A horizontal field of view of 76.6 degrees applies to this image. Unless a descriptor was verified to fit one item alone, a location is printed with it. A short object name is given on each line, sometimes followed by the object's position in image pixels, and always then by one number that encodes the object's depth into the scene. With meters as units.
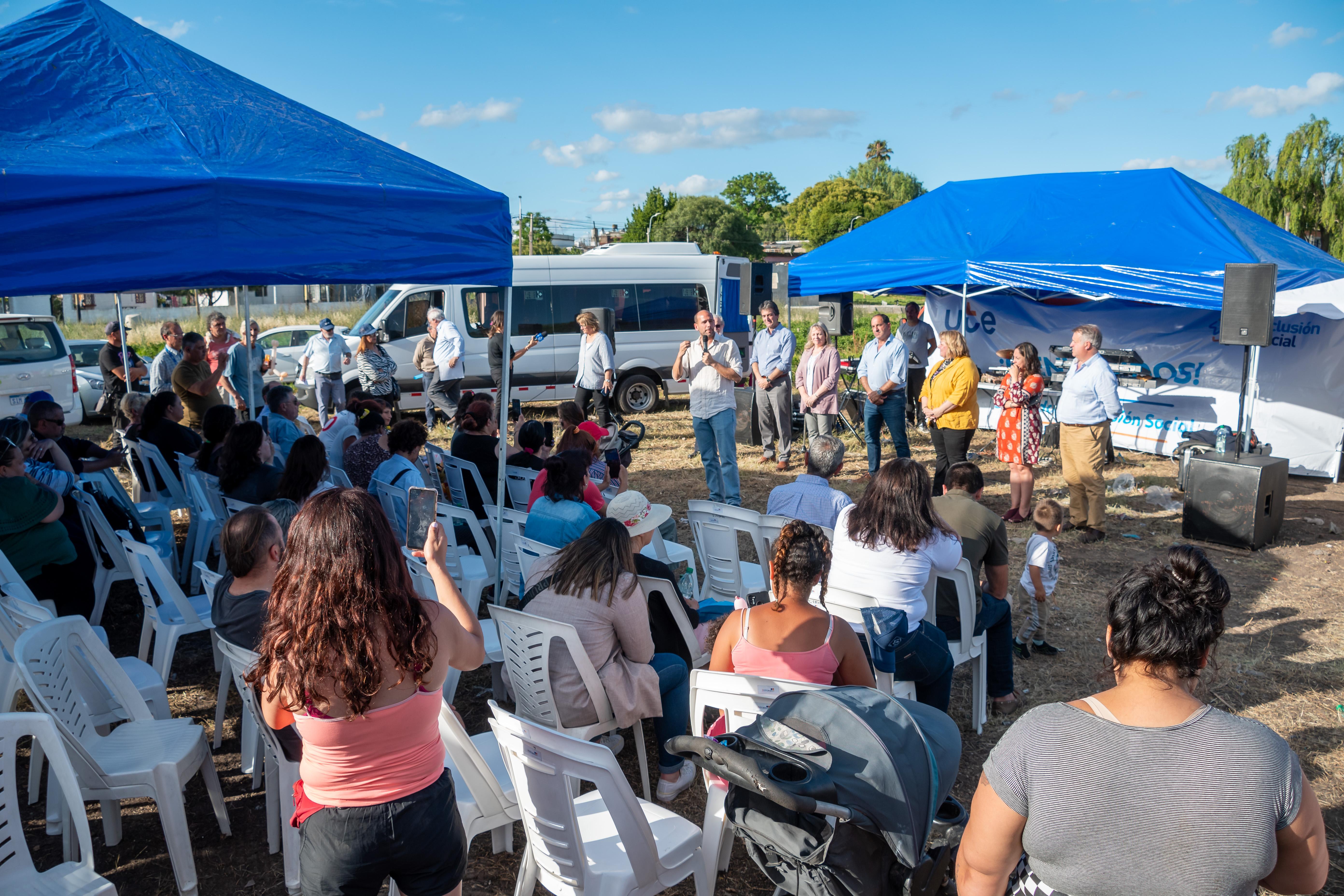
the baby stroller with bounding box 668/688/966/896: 1.75
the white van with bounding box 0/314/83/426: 10.41
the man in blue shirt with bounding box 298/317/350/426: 10.21
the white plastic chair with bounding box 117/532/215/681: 3.62
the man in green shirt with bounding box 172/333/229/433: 7.33
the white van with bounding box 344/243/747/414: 11.23
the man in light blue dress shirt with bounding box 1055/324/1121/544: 6.25
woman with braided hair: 2.62
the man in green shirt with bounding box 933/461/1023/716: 3.68
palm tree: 82.56
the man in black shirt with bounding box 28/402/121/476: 5.09
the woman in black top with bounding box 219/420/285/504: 4.45
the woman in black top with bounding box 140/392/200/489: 5.78
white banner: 8.53
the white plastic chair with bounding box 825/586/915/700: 3.28
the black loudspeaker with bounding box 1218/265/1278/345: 6.72
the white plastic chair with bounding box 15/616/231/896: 2.50
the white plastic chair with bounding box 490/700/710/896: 2.04
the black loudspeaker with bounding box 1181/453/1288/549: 6.20
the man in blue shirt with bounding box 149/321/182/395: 8.66
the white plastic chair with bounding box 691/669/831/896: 2.41
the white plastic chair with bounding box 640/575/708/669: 3.19
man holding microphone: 7.02
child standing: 4.29
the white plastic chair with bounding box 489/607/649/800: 2.76
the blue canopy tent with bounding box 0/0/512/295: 3.23
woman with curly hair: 1.69
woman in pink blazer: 8.02
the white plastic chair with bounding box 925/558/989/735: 3.50
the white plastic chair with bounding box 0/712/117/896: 2.07
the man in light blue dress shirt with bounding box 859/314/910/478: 7.75
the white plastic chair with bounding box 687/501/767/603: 4.24
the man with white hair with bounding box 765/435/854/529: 4.18
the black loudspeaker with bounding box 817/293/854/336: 11.24
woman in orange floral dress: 6.75
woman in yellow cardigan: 6.98
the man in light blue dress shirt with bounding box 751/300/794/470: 8.76
